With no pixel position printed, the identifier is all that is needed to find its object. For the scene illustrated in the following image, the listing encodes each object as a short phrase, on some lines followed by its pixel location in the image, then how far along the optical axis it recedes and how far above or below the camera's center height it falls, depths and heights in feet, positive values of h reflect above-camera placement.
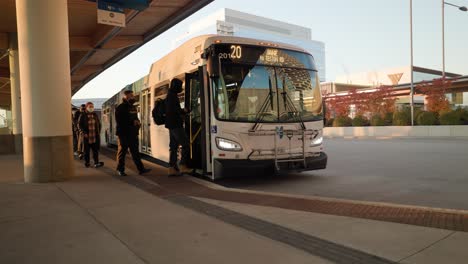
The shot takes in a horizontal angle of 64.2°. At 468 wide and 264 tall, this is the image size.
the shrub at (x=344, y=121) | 118.62 -1.77
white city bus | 24.67 +0.78
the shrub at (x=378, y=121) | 106.11 -1.80
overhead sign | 36.63 +10.77
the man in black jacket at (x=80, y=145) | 44.37 -2.70
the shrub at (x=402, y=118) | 100.17 -1.05
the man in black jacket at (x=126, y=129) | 29.81 -0.61
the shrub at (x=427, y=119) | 92.84 -1.38
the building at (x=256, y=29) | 448.24 +122.01
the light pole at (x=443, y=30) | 113.44 +25.32
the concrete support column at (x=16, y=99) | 52.19 +3.51
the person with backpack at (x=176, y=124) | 28.07 -0.28
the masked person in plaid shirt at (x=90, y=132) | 35.96 -0.93
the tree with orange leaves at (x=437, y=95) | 105.81 +5.36
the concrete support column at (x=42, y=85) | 25.62 +2.67
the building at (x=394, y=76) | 284.82 +31.00
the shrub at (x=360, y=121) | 114.08 -1.79
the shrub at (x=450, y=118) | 86.74 -1.25
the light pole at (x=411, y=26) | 107.98 +25.54
